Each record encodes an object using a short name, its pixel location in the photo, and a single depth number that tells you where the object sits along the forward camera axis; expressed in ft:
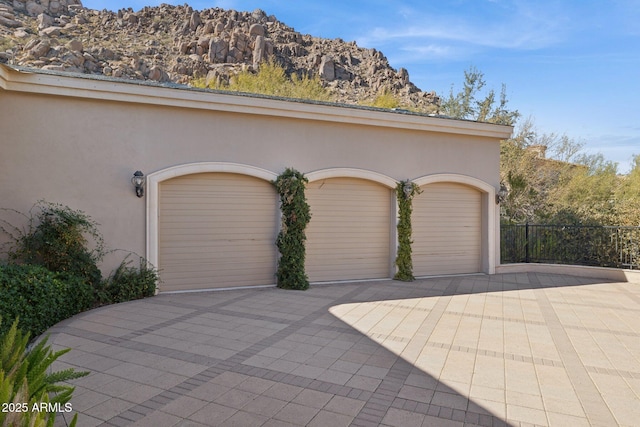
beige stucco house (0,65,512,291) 25.13
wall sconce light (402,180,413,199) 33.30
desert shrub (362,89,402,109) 64.34
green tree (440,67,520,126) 61.52
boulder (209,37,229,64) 133.18
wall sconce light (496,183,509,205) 36.70
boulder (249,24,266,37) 147.74
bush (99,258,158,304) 25.40
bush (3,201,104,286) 23.53
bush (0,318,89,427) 6.52
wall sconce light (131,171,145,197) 26.25
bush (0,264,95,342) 17.92
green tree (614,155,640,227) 36.52
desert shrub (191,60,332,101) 66.33
